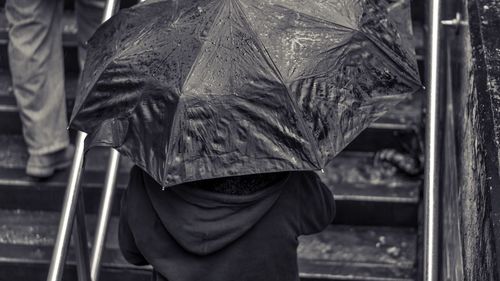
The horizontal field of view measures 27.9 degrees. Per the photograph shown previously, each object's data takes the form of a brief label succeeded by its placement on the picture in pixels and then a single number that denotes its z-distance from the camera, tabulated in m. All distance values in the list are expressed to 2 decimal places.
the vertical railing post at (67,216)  3.60
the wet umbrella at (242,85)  3.06
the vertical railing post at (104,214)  4.28
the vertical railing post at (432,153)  3.40
